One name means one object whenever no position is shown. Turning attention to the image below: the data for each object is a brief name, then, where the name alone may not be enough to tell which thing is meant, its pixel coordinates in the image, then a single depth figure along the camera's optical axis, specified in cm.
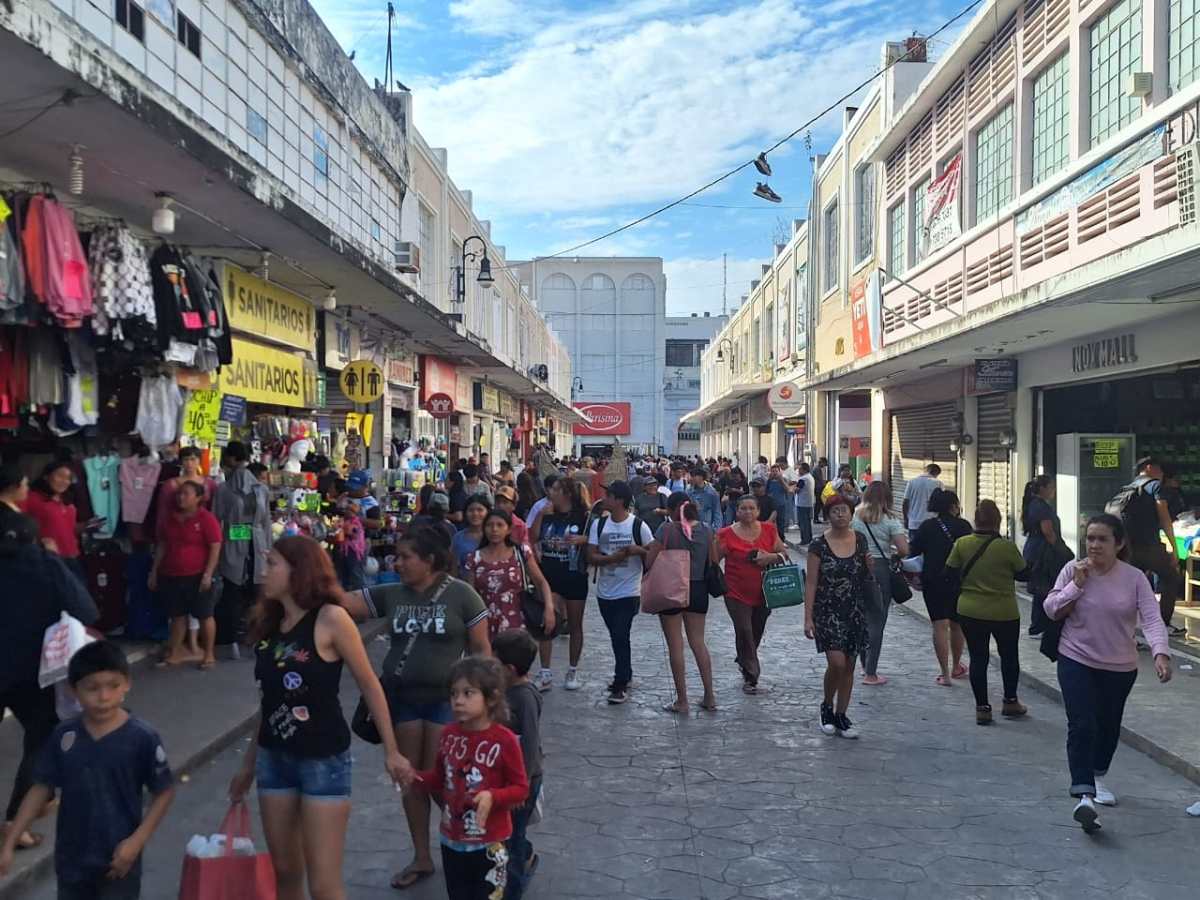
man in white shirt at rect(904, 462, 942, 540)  1387
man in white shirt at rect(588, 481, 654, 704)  768
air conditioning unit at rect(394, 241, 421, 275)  1722
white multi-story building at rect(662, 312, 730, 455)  7538
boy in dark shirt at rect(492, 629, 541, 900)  410
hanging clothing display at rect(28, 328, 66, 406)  688
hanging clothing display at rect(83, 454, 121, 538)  811
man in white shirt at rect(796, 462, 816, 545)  1972
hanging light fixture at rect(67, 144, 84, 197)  626
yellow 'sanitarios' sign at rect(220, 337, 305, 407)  1002
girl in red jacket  356
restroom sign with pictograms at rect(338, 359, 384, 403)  1382
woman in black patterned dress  689
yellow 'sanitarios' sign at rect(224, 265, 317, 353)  1010
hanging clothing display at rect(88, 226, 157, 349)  714
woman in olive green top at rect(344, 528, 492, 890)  449
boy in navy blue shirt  330
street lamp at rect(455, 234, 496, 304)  2202
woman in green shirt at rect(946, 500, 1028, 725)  706
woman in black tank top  365
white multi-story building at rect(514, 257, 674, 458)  6794
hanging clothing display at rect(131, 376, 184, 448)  834
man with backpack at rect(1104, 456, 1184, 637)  940
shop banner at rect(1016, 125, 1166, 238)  1041
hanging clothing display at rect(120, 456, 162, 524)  839
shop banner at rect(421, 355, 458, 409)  2059
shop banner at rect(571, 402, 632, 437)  5975
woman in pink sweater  529
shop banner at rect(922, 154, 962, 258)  1662
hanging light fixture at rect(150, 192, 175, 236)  739
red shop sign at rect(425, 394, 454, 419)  2005
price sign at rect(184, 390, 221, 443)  904
